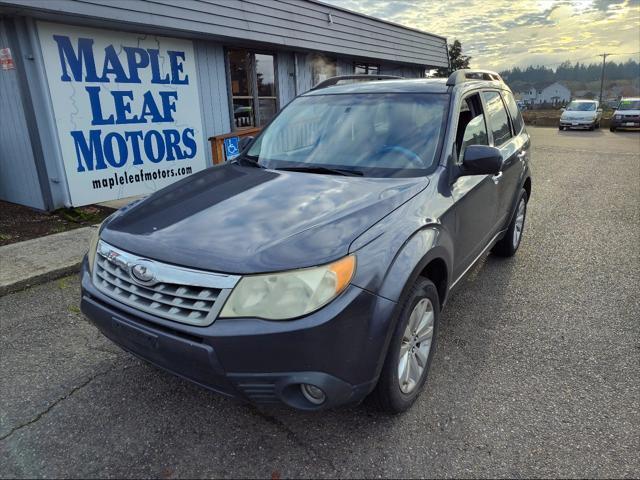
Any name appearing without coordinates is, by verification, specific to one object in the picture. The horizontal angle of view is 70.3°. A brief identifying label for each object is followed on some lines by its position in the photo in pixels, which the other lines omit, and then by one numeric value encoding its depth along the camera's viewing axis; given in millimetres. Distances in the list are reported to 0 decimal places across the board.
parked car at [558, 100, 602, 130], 23328
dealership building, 6121
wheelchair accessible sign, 6984
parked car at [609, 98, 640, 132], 22438
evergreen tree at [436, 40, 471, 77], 42506
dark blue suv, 1886
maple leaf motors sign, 6391
